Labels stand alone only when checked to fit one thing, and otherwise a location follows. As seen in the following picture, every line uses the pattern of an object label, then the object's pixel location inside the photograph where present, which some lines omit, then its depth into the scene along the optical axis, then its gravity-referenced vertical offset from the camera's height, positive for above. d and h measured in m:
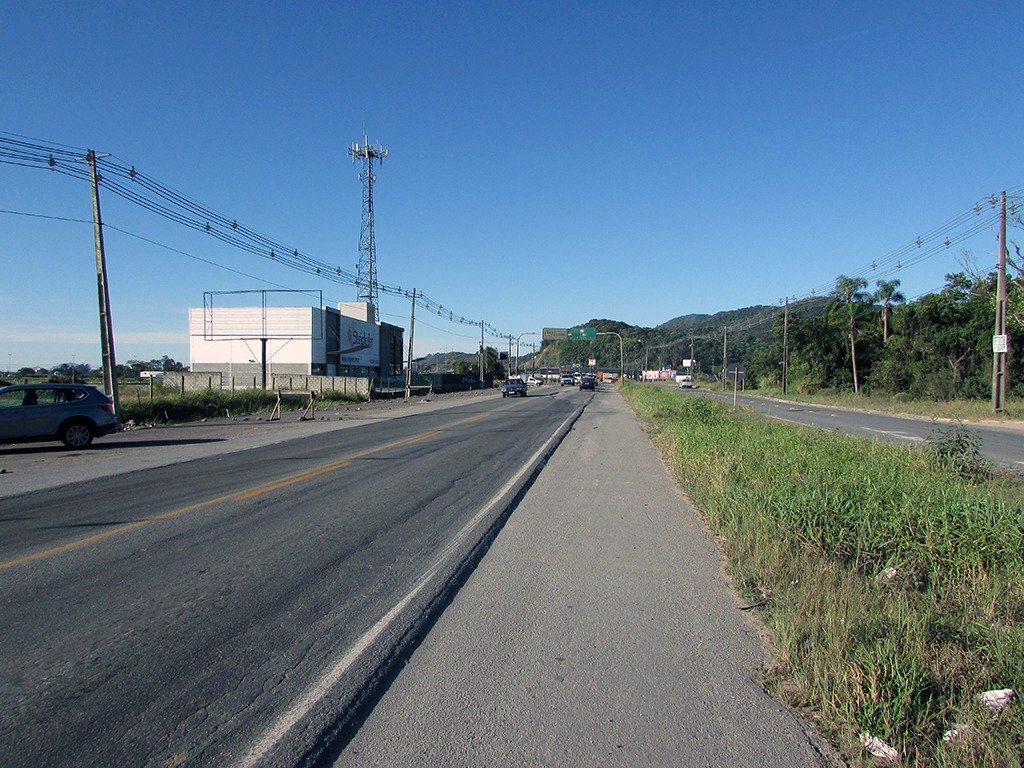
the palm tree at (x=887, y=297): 61.75 +5.80
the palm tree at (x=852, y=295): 62.06 +6.21
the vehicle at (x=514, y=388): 58.94 -1.82
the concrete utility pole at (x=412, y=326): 55.08 +3.38
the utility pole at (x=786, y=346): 60.69 +1.57
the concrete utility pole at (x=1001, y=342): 31.73 +0.91
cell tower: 65.81 +16.29
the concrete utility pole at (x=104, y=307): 22.92 +2.04
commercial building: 68.69 +2.80
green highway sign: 70.50 +3.27
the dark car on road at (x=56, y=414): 16.48 -1.04
